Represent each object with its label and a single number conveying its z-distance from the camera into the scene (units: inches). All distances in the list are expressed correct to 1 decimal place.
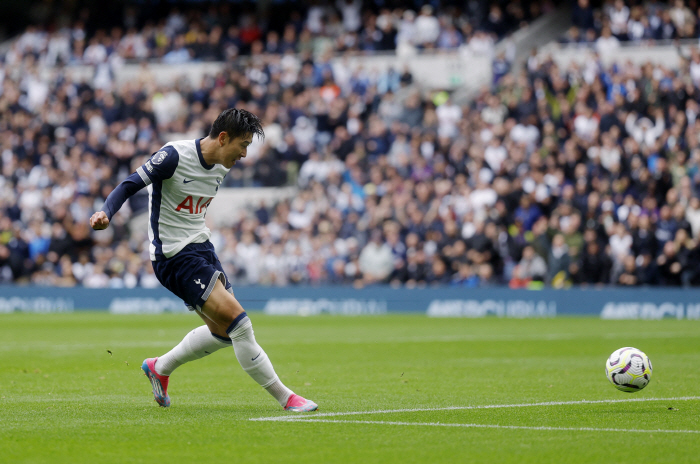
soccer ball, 641.6
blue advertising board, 1681.8
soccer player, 581.6
